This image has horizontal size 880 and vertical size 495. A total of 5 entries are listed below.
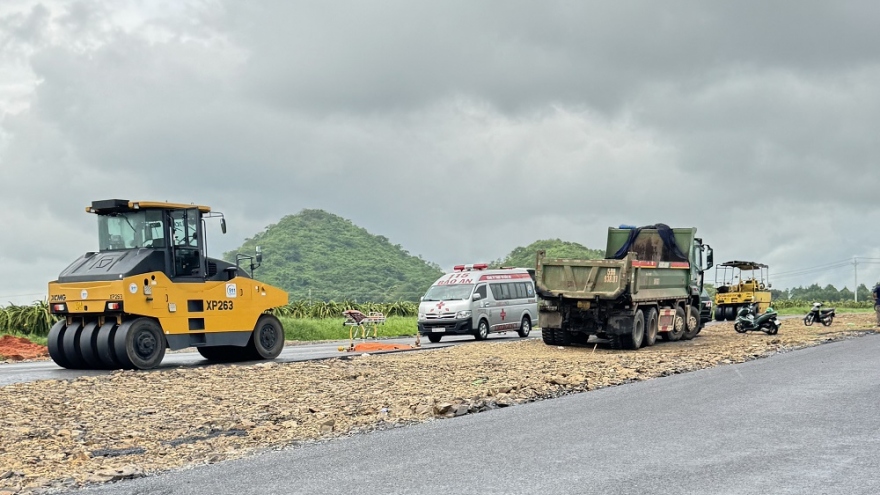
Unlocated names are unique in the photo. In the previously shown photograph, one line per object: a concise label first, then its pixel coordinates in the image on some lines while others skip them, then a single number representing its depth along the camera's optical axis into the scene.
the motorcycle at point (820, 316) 36.50
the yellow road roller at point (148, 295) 19.42
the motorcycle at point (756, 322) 30.78
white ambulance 29.92
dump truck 23.78
